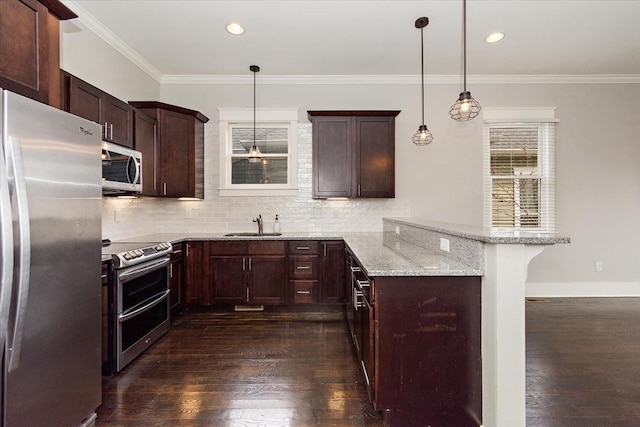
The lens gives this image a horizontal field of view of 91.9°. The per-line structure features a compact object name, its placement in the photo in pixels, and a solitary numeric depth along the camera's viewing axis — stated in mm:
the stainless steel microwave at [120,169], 2492
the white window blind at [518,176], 4293
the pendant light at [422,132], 3010
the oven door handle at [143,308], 2326
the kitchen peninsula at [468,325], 1556
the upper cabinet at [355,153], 3924
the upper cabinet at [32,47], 1445
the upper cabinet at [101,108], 2301
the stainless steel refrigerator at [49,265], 1222
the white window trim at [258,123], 4258
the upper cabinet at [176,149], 3516
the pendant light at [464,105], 2328
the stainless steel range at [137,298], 2301
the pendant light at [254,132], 3568
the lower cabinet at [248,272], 3619
